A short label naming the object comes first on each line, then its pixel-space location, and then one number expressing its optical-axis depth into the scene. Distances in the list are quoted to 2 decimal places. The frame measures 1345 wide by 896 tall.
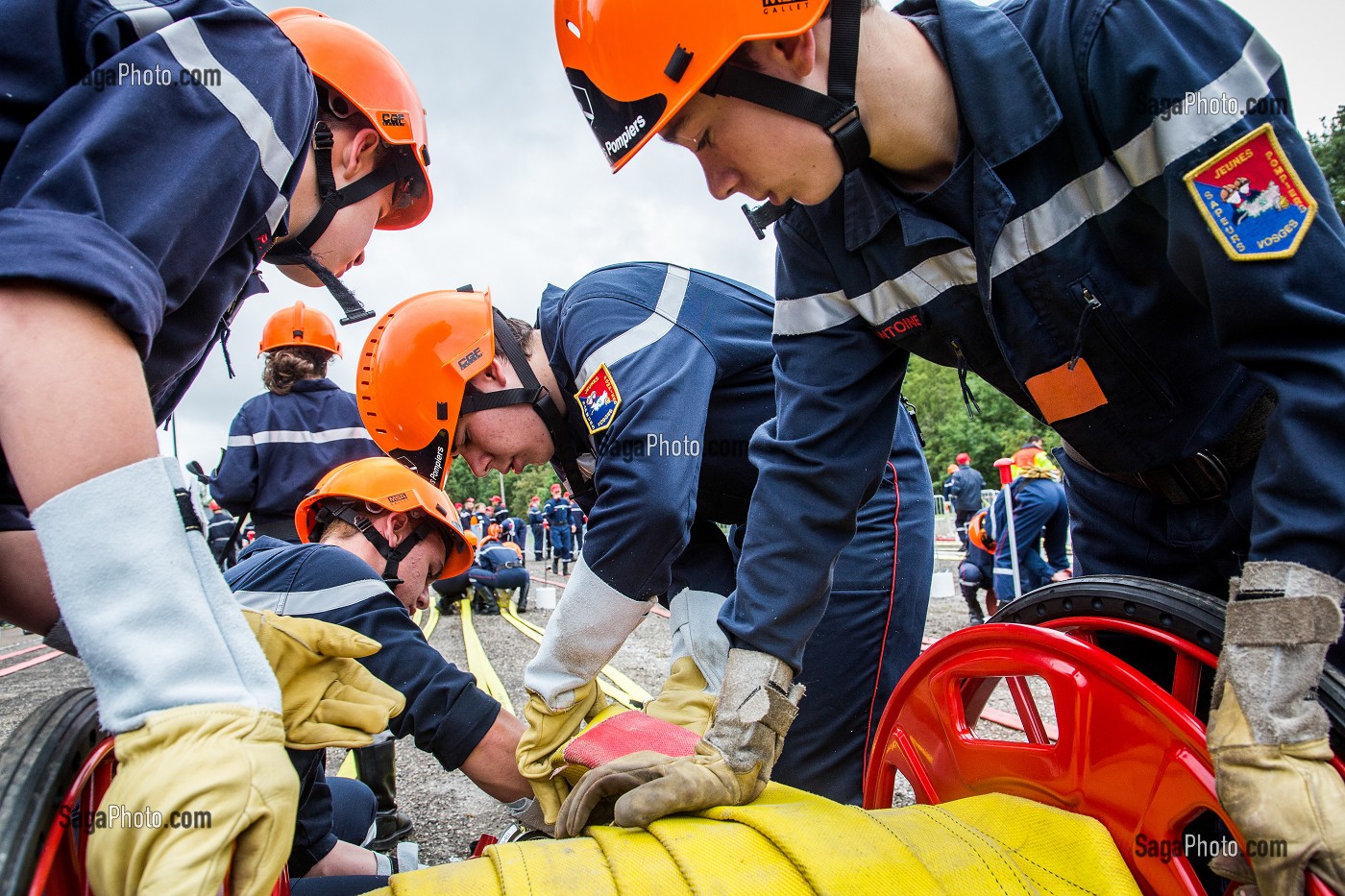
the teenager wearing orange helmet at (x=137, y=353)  0.82
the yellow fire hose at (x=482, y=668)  5.25
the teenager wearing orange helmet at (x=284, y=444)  4.27
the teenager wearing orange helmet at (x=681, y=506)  2.21
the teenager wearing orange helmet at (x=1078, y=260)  1.00
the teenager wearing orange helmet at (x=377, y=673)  2.22
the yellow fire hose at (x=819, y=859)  1.12
